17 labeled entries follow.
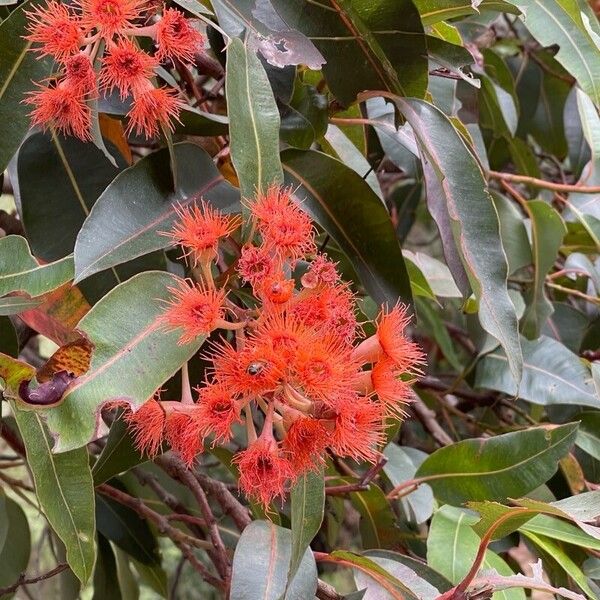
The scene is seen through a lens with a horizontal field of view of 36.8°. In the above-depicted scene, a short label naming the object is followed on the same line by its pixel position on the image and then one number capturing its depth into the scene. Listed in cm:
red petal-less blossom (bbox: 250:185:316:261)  63
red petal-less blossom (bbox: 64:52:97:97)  65
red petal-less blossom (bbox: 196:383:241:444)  59
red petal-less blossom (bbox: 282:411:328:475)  61
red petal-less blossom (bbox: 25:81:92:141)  66
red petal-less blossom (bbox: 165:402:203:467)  61
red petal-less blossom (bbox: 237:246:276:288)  61
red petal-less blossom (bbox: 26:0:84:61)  65
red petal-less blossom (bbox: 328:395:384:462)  60
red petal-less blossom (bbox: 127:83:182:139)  66
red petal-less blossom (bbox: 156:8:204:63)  67
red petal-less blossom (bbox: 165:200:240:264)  63
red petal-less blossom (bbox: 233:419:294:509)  63
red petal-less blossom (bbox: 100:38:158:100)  64
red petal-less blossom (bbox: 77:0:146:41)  64
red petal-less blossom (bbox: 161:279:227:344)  60
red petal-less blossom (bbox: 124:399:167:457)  62
